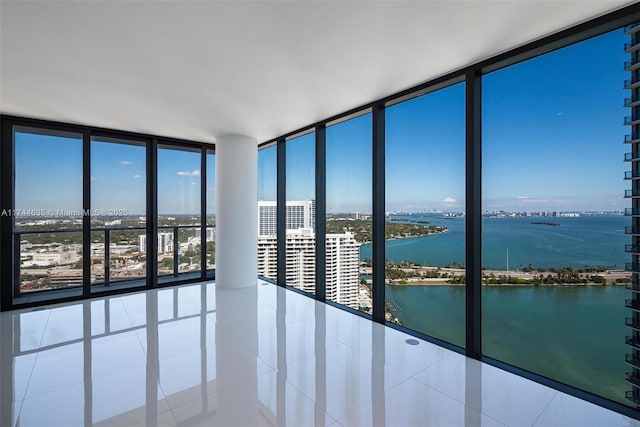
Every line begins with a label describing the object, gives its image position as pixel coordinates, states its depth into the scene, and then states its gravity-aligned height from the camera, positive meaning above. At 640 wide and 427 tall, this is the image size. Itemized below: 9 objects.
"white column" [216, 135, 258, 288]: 4.84 -0.02
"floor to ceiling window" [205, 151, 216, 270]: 5.48 +0.02
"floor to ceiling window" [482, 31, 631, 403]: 2.10 -0.05
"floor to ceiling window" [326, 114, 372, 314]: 3.89 +0.09
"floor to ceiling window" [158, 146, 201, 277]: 5.04 +0.04
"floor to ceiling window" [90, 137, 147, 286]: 4.48 +0.03
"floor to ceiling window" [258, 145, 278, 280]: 5.36 -0.02
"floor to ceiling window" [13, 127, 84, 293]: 4.00 +0.08
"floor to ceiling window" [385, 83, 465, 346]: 2.90 -0.05
